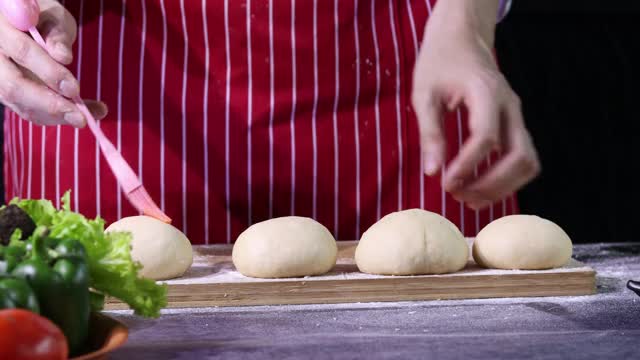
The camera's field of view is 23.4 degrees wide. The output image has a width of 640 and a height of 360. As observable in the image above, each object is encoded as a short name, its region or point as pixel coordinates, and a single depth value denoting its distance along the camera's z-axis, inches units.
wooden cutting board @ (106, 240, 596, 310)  44.8
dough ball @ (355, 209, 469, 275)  46.1
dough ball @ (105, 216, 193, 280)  46.0
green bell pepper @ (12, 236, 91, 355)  35.8
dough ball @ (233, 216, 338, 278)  46.2
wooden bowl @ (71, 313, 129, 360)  35.3
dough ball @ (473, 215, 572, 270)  46.7
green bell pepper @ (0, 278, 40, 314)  35.0
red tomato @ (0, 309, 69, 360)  33.9
